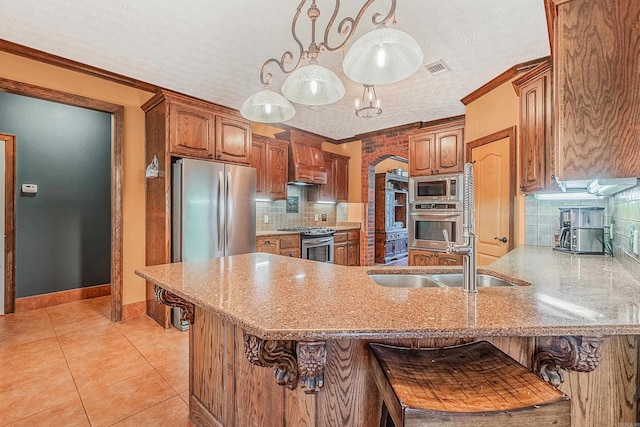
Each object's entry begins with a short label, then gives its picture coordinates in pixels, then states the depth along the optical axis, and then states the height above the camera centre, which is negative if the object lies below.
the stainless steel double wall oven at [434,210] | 3.87 +0.04
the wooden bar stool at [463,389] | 0.73 -0.48
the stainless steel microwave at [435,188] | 3.87 +0.32
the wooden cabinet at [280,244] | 4.07 -0.43
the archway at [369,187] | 5.38 +0.47
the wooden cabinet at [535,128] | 2.18 +0.64
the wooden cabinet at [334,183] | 5.40 +0.54
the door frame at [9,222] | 3.40 -0.10
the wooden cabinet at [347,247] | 5.18 -0.60
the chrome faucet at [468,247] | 1.20 -0.14
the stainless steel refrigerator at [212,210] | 3.09 +0.03
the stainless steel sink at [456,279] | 1.66 -0.36
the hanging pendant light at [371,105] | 2.88 +1.10
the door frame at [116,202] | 3.19 +0.11
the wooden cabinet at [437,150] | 3.92 +0.84
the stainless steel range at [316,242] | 4.58 -0.46
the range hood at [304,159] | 4.86 +0.88
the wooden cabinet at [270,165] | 4.43 +0.71
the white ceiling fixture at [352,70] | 1.25 +0.67
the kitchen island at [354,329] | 0.88 -0.33
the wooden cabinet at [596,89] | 1.06 +0.44
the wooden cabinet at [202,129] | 3.10 +0.92
